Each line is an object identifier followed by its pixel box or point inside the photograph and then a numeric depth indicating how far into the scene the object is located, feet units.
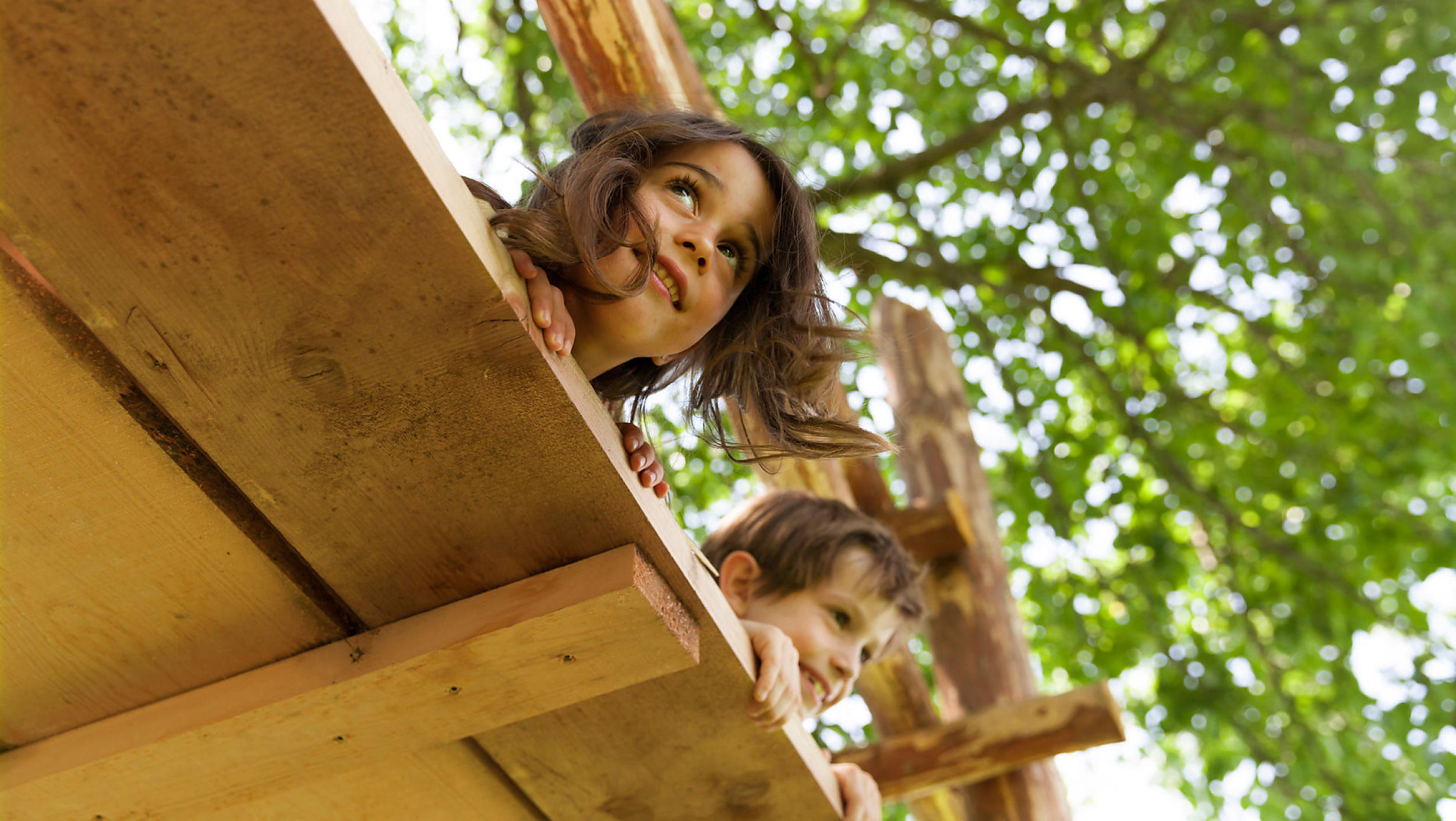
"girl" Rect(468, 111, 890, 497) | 4.14
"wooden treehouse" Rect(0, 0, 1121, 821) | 2.70
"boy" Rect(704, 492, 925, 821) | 7.73
